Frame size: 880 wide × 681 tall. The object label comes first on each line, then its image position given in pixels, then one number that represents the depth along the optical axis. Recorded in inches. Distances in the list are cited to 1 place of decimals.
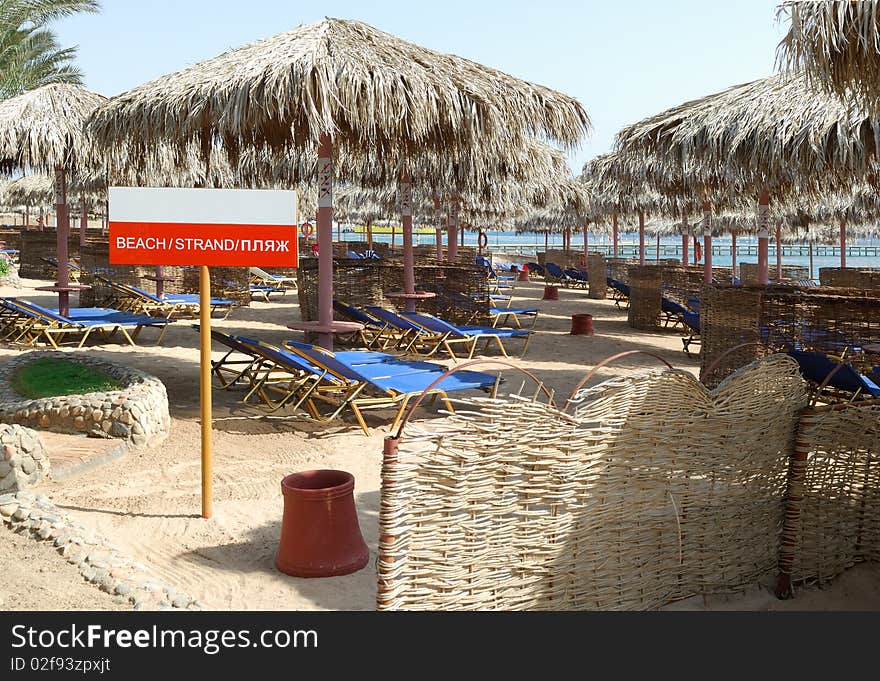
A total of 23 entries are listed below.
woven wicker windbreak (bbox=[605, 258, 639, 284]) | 826.8
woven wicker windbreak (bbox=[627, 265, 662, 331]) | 491.8
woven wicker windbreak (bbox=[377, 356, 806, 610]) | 100.1
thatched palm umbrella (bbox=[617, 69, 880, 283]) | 288.7
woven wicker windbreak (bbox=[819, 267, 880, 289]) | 582.6
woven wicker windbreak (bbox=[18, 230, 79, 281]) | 807.1
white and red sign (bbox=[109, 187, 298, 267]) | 158.9
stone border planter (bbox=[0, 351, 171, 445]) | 207.3
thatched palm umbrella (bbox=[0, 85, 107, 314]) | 387.5
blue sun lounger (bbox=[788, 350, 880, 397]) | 230.7
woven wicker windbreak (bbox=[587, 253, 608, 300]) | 735.1
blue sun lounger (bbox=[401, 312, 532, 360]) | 346.0
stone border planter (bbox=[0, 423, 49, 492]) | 169.5
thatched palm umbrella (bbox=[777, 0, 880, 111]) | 142.4
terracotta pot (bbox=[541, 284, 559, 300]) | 692.7
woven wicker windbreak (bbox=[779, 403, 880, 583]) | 133.0
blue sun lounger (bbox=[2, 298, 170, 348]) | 362.6
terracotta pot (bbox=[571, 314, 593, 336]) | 453.1
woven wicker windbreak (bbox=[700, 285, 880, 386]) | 266.4
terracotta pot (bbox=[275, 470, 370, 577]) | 135.3
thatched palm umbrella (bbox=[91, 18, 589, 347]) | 257.6
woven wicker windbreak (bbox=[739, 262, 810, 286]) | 784.2
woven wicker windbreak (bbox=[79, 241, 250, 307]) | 511.5
